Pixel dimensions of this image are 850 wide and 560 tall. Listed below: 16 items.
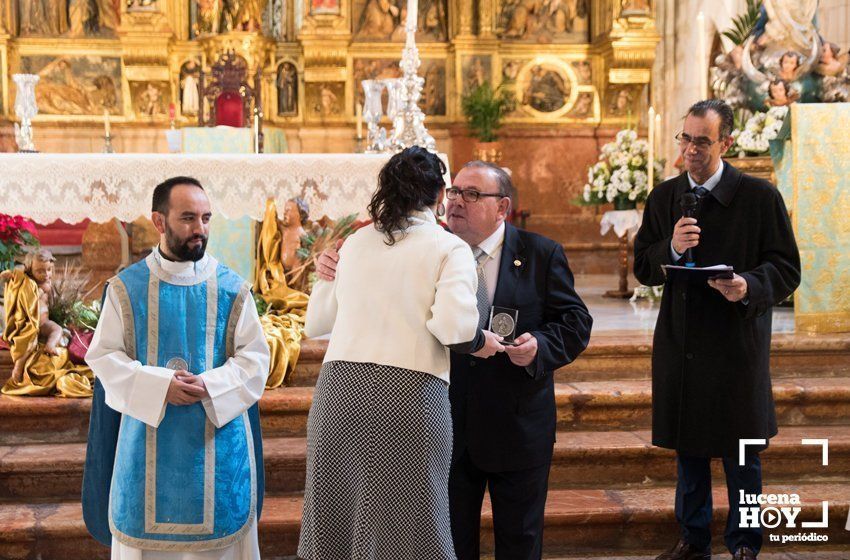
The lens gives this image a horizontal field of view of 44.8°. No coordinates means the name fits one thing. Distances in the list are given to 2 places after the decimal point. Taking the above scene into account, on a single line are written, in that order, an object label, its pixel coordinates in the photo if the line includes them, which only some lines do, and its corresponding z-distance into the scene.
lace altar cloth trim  5.61
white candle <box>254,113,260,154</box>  7.28
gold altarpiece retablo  10.68
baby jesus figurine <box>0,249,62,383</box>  5.21
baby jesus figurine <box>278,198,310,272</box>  6.56
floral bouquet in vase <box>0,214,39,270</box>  5.87
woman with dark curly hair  2.81
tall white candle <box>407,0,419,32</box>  5.96
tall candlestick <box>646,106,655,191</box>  7.23
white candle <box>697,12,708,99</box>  5.68
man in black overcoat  3.73
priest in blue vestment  3.17
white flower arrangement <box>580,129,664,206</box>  8.49
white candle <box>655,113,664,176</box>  11.59
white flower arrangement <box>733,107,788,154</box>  6.81
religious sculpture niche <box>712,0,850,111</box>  7.12
